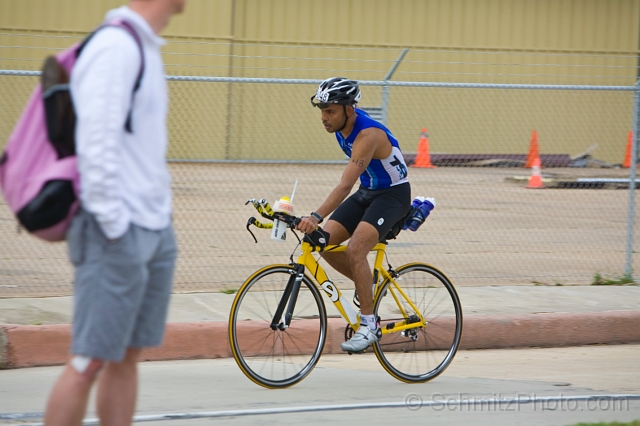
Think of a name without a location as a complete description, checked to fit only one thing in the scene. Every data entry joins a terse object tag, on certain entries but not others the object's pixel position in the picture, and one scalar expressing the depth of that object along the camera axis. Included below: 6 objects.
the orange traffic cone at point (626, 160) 41.16
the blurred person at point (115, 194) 6.68
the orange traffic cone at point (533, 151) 41.41
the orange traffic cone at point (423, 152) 39.32
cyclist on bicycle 12.41
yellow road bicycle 12.44
